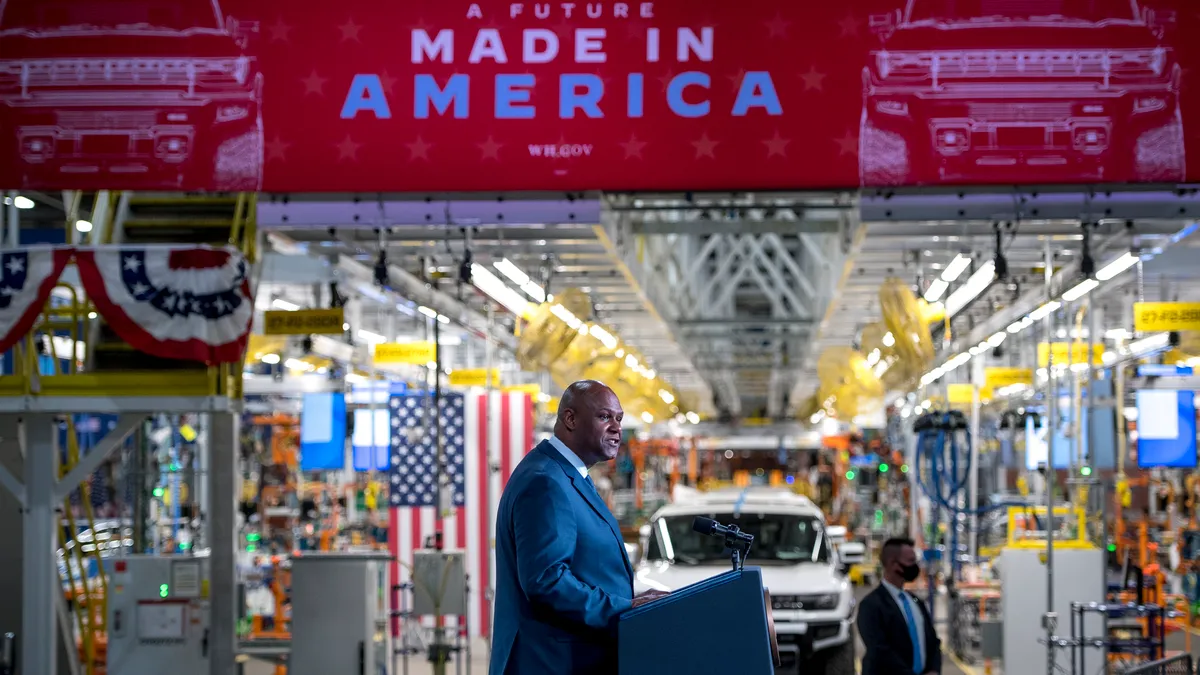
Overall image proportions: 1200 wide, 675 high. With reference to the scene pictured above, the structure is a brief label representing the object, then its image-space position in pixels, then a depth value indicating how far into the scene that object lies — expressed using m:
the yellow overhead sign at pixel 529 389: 21.99
